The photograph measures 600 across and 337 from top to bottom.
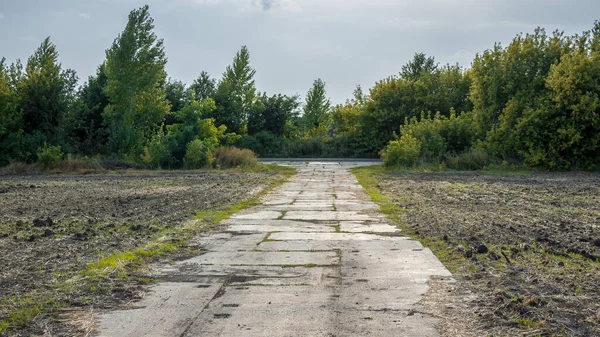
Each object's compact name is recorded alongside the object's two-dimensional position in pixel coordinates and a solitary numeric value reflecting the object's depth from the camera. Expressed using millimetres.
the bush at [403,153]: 28398
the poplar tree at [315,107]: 64938
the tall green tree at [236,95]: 49375
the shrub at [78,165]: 27323
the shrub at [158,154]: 28172
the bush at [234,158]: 28500
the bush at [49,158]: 28047
